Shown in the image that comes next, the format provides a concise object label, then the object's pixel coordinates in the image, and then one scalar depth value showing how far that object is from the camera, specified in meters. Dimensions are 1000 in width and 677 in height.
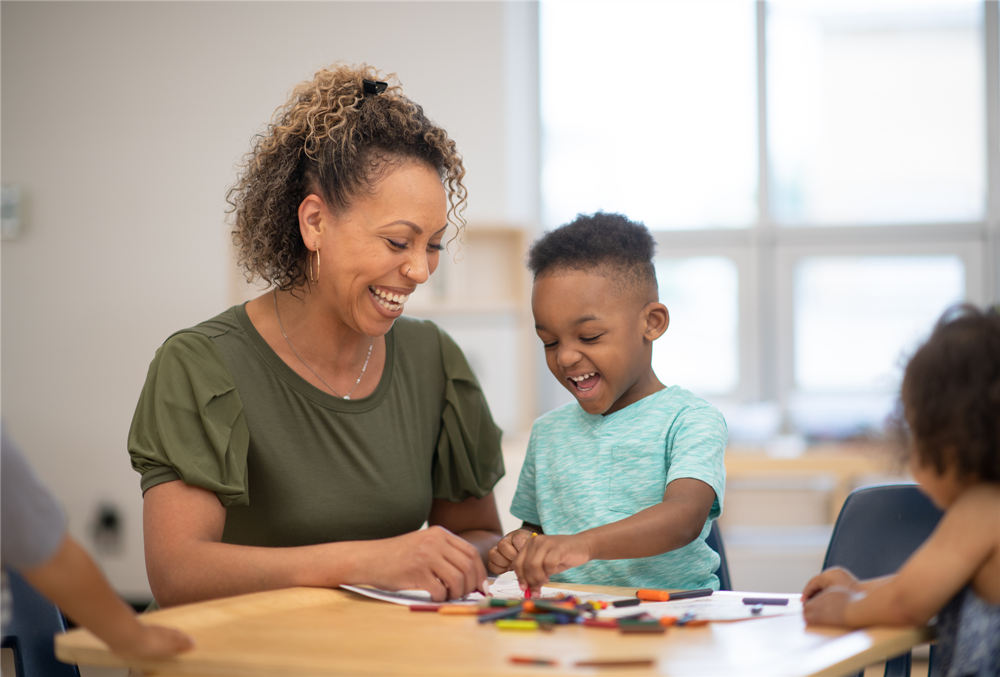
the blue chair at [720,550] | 1.78
